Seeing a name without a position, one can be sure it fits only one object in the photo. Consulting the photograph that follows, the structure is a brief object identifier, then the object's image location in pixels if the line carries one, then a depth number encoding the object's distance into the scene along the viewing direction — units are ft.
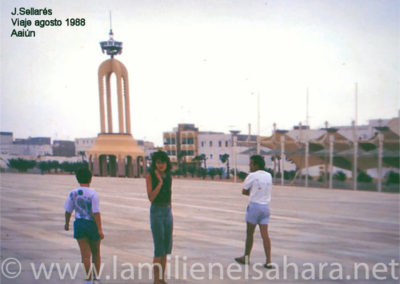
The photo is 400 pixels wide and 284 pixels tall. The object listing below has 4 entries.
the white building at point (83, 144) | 312.91
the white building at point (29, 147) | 220.23
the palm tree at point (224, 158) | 186.64
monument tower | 148.56
